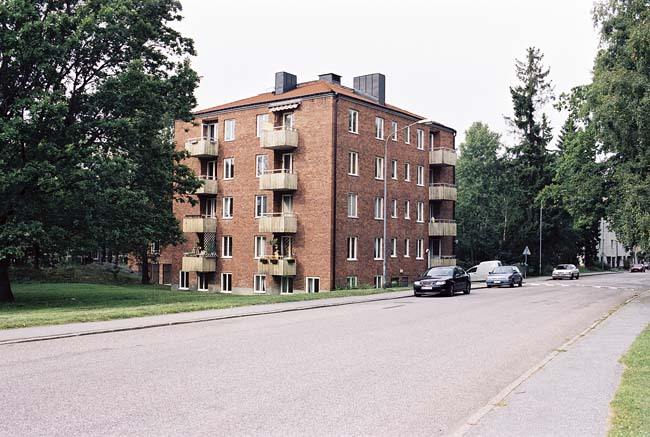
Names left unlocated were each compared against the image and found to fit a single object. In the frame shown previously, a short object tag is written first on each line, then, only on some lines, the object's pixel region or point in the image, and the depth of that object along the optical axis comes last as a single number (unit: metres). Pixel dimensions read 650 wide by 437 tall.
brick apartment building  39.47
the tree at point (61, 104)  23.64
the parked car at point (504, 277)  39.62
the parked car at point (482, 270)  54.19
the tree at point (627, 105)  24.69
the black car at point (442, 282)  29.11
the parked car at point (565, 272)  55.69
